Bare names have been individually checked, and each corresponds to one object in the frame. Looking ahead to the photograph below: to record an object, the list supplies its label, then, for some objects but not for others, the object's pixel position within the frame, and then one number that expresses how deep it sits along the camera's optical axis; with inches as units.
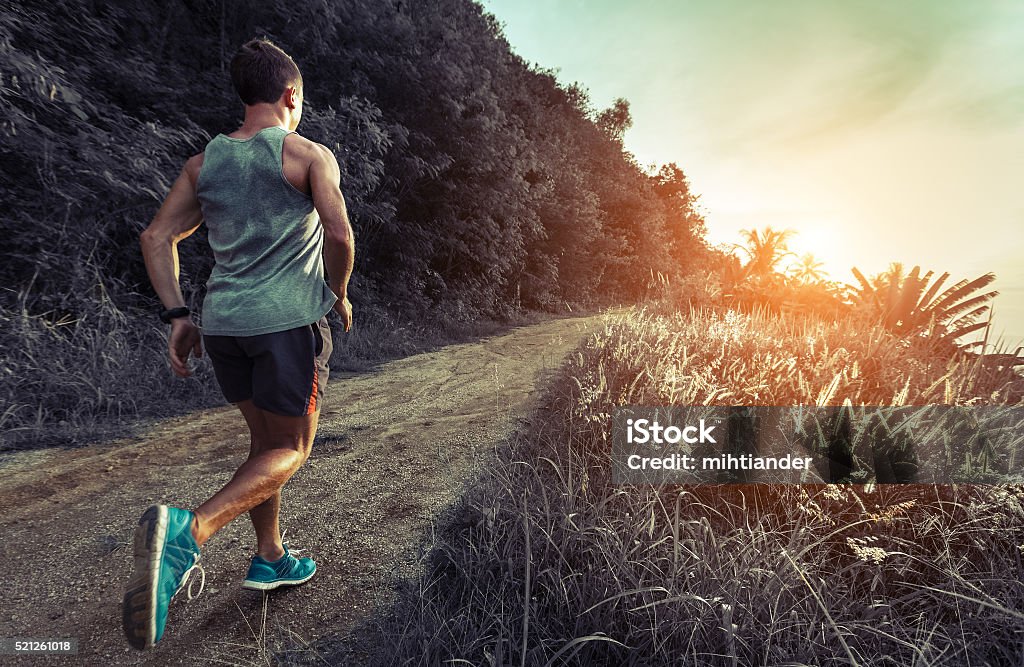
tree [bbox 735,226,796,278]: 538.2
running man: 69.3
